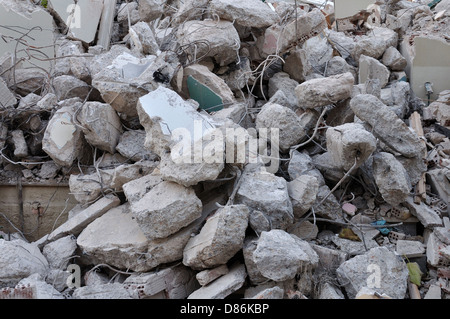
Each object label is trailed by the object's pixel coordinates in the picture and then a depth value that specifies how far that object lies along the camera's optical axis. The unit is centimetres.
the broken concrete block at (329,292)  324
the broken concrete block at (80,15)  616
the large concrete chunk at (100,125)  422
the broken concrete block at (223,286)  316
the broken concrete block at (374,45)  626
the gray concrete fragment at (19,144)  462
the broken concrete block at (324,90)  452
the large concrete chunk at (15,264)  344
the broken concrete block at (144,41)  508
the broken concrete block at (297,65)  542
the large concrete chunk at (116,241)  350
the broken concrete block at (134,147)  432
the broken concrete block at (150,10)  612
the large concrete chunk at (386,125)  414
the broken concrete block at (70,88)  479
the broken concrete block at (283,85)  519
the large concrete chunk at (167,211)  335
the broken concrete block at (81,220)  396
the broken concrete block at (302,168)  414
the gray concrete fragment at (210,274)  328
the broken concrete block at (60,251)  377
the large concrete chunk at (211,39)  488
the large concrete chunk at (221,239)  324
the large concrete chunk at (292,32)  518
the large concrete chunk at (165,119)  376
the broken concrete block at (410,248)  380
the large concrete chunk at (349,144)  379
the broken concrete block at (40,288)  319
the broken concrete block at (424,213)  396
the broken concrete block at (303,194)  375
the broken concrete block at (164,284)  335
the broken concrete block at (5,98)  469
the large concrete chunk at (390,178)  396
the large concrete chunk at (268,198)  354
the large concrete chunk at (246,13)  505
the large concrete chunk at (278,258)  310
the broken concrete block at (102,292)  322
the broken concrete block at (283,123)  432
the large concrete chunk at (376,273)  329
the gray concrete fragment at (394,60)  619
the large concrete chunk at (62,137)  438
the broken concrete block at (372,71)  584
